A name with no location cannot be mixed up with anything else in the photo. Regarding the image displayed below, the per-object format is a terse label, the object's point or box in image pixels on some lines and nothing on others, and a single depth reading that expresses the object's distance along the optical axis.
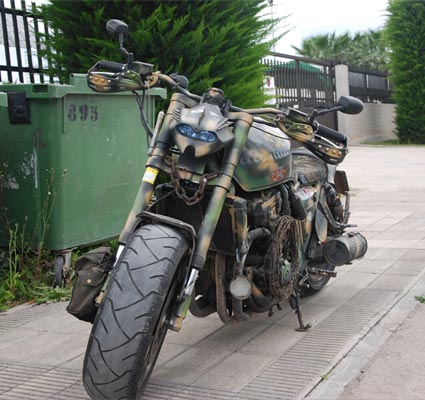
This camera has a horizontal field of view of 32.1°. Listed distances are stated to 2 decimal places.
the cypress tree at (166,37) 6.93
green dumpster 5.46
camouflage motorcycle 3.14
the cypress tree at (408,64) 21.83
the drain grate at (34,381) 3.57
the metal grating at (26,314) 4.80
